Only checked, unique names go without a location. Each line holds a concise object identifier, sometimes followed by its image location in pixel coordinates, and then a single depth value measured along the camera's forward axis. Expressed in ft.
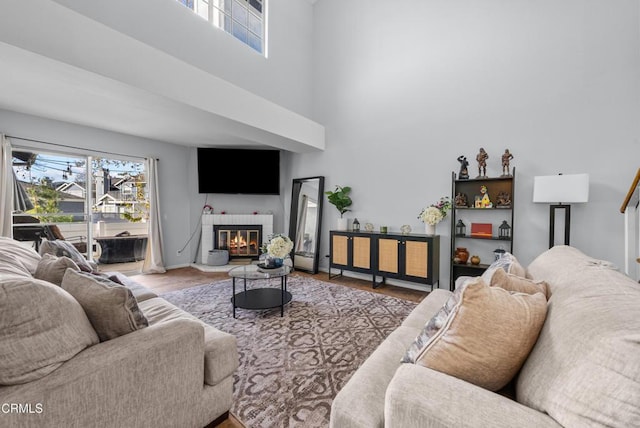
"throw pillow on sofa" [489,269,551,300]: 3.81
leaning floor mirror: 16.58
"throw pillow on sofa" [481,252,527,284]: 4.68
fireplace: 17.71
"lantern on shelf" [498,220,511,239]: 10.62
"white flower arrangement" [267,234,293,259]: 10.14
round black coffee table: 9.20
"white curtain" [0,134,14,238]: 11.23
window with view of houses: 12.32
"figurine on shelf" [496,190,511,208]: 10.72
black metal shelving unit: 11.00
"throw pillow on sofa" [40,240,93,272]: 7.12
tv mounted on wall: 17.58
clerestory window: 12.21
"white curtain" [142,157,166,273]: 15.89
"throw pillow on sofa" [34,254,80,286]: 5.11
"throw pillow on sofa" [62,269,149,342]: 3.91
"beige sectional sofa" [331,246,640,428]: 2.03
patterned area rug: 5.25
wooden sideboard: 11.85
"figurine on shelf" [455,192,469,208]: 11.64
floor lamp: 8.49
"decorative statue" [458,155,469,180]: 11.40
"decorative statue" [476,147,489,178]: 10.95
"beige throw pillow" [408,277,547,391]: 2.88
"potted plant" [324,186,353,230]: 14.99
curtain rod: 11.72
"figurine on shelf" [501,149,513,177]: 10.50
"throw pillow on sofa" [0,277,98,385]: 2.99
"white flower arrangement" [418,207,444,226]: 11.91
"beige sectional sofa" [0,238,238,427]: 3.01
